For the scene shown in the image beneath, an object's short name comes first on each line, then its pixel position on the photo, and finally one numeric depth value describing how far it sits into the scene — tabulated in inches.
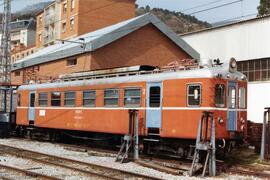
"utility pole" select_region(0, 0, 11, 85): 1364.4
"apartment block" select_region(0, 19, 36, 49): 4192.9
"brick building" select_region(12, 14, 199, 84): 1332.4
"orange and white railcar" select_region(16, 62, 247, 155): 601.3
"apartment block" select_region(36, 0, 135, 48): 2183.8
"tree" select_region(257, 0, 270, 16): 2096.5
